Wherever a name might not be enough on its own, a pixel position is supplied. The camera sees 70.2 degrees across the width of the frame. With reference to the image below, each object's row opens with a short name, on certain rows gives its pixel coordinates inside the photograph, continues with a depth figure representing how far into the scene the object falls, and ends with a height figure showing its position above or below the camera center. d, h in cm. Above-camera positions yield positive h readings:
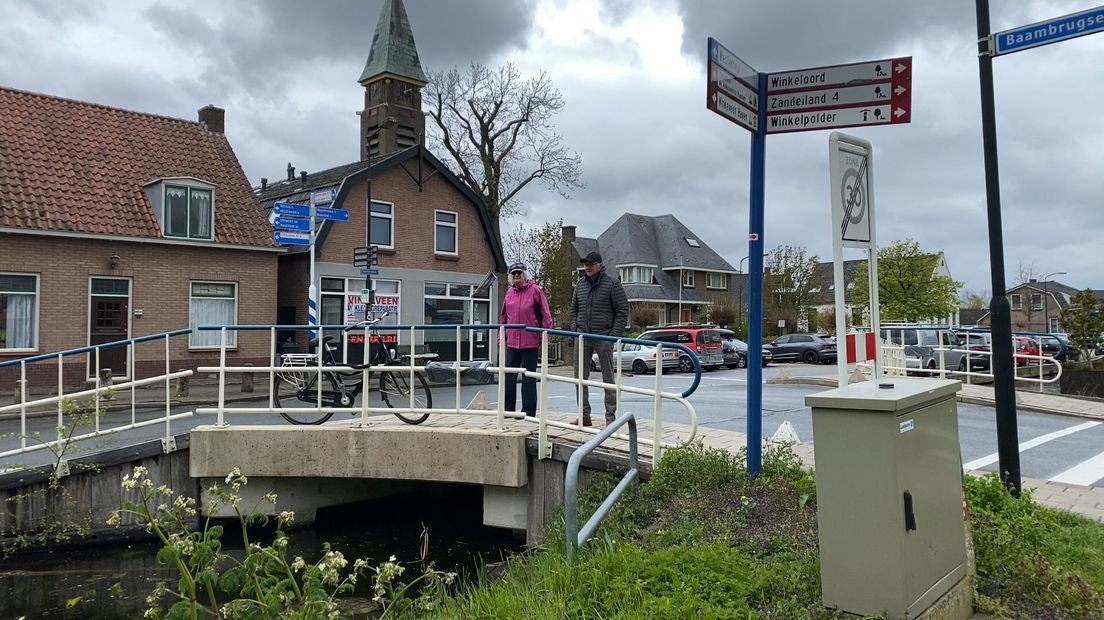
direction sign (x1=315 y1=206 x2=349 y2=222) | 2083 +332
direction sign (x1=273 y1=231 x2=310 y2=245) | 2045 +263
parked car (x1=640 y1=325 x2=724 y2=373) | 2964 -27
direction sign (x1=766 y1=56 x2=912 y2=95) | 498 +170
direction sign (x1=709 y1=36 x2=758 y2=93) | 510 +181
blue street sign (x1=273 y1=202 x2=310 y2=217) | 2041 +336
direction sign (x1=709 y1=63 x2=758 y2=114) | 506 +165
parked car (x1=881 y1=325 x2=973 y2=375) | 2488 -54
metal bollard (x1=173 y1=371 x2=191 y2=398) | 1743 -112
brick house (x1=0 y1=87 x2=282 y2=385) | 1900 +267
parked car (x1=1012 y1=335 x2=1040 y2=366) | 2272 -63
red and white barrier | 451 -10
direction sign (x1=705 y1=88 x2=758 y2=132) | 507 +149
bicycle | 898 -64
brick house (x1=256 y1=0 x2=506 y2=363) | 2592 +380
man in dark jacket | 837 +29
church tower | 3048 +1004
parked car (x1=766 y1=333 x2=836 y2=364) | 3428 -79
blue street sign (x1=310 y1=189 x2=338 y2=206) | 2073 +373
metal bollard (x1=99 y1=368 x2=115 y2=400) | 1896 -87
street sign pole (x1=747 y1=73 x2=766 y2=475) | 569 +35
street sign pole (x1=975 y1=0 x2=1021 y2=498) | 605 +15
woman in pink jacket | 841 +16
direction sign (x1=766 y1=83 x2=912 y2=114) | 500 +155
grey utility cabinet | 316 -71
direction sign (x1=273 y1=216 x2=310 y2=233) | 2039 +299
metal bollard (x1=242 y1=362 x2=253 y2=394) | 1909 -109
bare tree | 3847 +1002
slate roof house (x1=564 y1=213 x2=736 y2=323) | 5578 +510
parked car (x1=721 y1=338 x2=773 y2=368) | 3152 -83
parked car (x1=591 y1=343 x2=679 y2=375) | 2793 -92
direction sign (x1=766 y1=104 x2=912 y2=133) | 503 +142
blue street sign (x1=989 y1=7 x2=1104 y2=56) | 563 +220
